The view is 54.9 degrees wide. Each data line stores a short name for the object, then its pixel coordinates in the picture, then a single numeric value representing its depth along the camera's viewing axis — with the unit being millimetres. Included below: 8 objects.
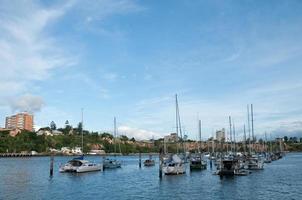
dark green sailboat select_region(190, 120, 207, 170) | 66213
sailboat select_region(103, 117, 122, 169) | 79453
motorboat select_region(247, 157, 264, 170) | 66281
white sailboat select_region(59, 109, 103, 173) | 63041
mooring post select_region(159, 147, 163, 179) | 49800
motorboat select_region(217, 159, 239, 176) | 52314
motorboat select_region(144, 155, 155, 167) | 92951
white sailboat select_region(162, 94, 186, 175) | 55006
